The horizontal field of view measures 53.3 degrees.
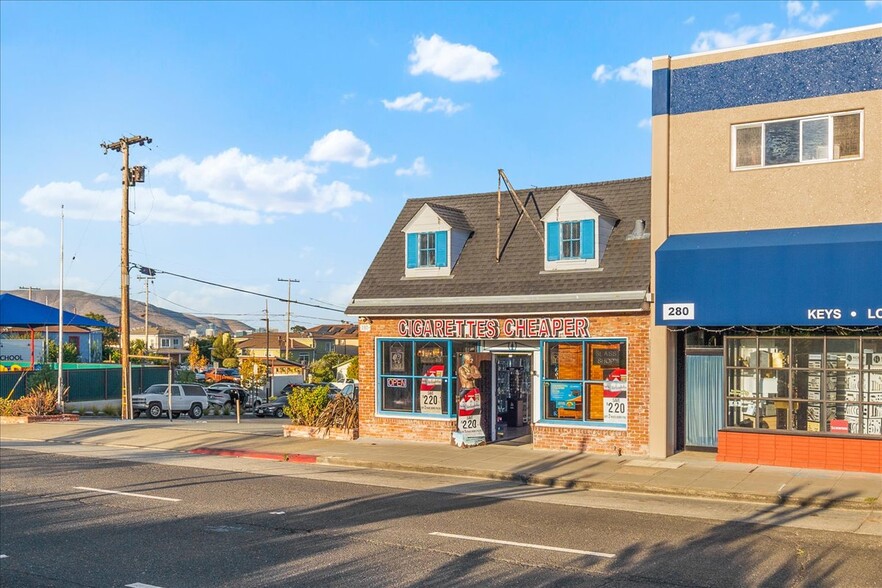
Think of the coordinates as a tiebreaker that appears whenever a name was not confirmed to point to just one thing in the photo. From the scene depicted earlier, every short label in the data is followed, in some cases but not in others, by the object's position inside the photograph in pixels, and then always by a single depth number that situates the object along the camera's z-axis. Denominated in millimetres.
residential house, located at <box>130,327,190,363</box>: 161600
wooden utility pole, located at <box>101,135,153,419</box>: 34500
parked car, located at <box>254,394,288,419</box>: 47312
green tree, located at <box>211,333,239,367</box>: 110688
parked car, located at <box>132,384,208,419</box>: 40375
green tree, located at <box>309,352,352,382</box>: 74375
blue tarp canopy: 34062
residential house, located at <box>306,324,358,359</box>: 127625
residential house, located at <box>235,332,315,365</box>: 126625
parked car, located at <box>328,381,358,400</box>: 46759
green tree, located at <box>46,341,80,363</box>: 63850
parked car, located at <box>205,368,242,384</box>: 81900
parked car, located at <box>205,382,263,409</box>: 50291
